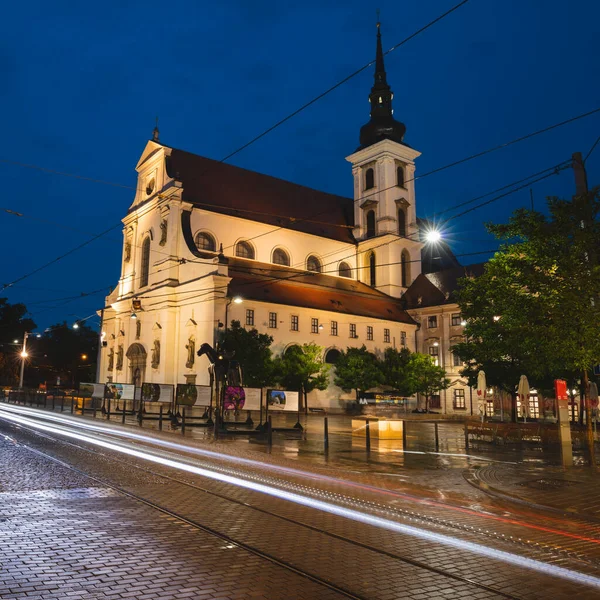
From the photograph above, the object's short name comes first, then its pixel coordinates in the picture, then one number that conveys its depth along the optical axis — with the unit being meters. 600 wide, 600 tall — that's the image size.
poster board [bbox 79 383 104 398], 32.91
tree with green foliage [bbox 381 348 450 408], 48.47
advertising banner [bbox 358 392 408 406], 44.28
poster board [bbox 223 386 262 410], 22.84
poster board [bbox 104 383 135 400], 29.98
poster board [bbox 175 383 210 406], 24.83
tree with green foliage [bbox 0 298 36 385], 71.50
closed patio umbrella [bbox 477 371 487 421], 25.75
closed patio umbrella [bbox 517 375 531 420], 23.23
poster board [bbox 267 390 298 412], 23.56
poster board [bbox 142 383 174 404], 26.38
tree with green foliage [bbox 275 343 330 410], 42.62
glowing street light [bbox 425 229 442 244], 24.44
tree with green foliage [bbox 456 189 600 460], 15.59
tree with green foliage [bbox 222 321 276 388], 40.19
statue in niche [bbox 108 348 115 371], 54.24
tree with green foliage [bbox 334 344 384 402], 45.81
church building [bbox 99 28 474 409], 44.97
